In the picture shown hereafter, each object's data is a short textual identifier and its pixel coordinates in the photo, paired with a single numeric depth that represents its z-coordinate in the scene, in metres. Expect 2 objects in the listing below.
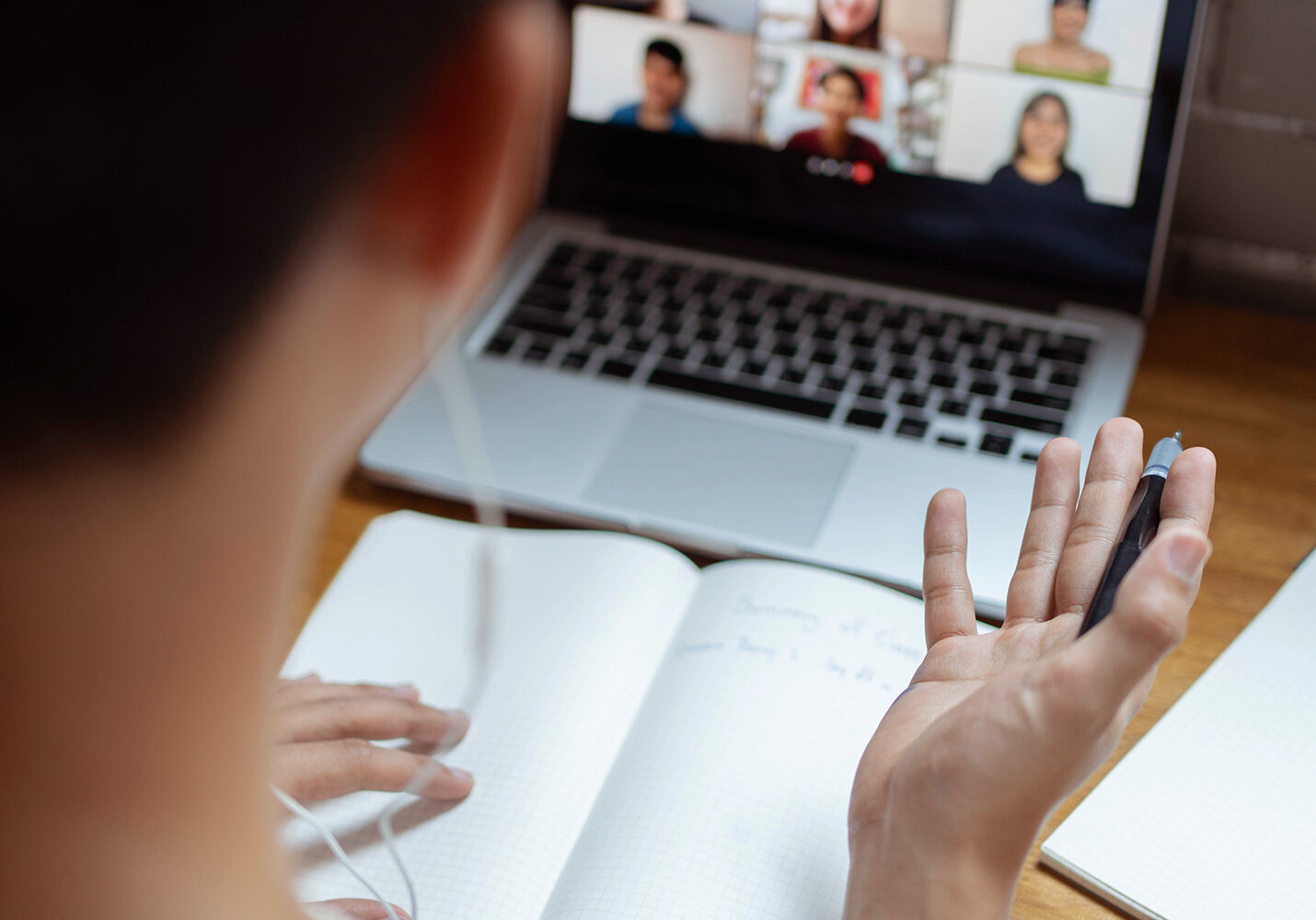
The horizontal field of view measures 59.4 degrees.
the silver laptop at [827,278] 0.68
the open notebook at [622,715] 0.49
